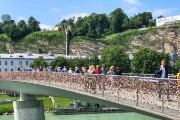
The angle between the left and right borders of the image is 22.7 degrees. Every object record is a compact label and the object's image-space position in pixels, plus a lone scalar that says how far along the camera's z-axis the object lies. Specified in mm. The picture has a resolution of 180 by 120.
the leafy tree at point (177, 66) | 108538
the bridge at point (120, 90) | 15617
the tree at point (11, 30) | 179750
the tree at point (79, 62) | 115556
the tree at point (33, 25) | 191125
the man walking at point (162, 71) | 17766
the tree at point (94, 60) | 121125
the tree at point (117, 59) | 102375
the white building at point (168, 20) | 186250
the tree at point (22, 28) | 183775
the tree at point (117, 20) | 191125
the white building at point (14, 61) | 129250
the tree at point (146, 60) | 99750
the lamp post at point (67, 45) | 154775
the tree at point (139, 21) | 194000
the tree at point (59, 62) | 113375
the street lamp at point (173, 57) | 142600
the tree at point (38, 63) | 114325
